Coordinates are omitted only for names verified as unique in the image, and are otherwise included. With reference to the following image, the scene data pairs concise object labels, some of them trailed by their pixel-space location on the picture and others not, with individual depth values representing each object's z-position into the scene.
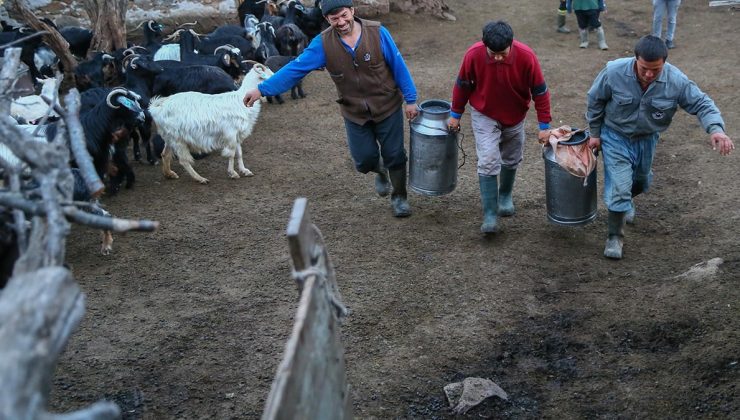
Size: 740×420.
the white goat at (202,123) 7.65
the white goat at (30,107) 7.73
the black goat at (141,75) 8.96
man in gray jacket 5.07
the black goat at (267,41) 10.73
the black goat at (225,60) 9.74
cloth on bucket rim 5.55
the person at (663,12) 10.95
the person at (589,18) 11.38
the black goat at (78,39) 11.50
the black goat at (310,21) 12.32
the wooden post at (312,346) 2.22
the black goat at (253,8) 12.89
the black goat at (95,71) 9.81
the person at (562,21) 12.28
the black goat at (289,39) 11.13
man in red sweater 5.50
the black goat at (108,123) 7.30
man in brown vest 5.73
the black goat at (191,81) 8.80
